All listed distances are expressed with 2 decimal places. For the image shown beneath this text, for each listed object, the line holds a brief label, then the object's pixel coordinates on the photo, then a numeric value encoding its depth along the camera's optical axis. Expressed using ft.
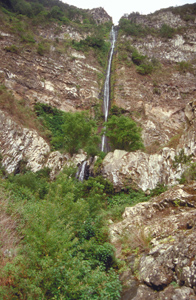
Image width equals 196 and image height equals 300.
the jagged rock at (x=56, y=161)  60.21
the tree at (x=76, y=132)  64.36
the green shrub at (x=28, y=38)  101.97
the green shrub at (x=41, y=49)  103.06
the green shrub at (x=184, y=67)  125.90
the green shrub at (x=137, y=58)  128.16
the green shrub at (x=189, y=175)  27.86
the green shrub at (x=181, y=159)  37.28
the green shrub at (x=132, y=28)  152.62
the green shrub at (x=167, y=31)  148.76
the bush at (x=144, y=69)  121.19
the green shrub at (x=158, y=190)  36.15
